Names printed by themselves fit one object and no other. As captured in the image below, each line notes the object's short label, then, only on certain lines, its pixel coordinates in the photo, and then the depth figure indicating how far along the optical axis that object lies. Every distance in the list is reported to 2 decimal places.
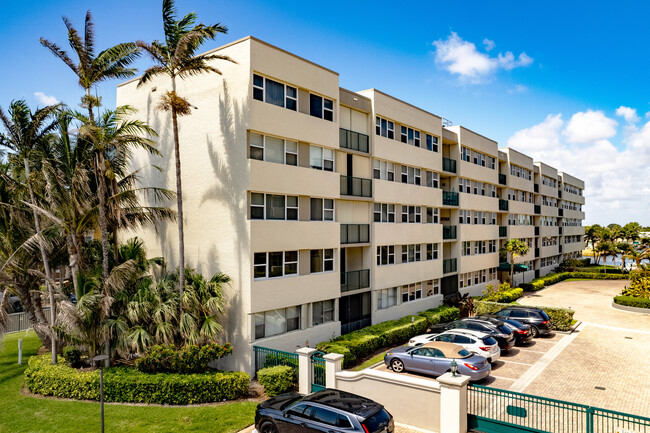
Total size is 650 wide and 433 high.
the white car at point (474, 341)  18.95
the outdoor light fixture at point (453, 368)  13.14
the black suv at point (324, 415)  11.15
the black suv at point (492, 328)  21.80
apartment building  19.88
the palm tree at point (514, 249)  42.69
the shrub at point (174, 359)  17.00
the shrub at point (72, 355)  18.62
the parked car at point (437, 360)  17.23
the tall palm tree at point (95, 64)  18.25
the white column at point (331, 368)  15.75
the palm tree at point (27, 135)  18.86
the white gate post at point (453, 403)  12.84
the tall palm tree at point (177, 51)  17.55
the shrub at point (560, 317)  28.14
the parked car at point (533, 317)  26.08
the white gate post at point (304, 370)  16.53
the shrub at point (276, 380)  16.69
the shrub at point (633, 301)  35.25
